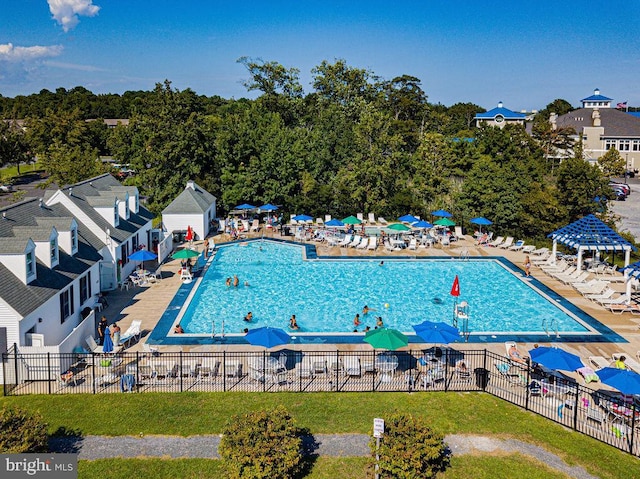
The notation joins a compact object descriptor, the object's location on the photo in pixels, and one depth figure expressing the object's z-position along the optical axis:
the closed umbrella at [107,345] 20.59
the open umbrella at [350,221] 41.93
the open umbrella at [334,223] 42.91
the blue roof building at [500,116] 108.94
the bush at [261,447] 12.55
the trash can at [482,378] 18.39
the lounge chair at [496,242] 40.44
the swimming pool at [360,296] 25.62
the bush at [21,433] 12.66
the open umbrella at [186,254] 31.34
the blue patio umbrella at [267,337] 19.00
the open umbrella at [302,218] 43.69
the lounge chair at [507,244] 39.97
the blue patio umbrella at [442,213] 44.16
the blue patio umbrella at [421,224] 41.35
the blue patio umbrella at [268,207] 45.84
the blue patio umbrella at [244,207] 46.28
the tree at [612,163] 58.90
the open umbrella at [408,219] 43.19
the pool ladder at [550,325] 24.32
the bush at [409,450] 13.00
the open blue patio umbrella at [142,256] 29.55
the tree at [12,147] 76.44
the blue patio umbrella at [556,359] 17.44
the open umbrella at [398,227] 41.05
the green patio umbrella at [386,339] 18.78
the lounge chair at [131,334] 21.86
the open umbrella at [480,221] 41.23
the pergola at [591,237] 31.39
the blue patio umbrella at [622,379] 15.73
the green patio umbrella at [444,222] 41.66
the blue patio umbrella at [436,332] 19.41
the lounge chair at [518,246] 39.34
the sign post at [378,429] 13.20
